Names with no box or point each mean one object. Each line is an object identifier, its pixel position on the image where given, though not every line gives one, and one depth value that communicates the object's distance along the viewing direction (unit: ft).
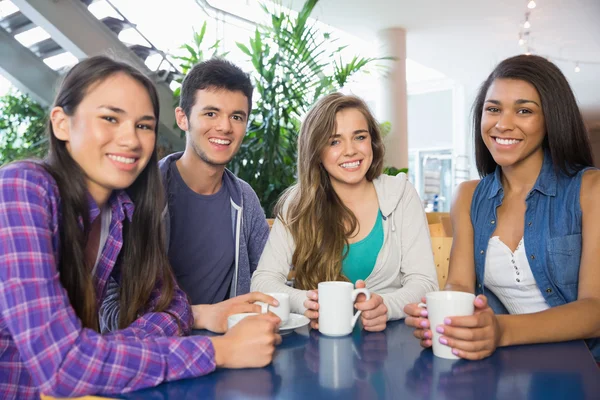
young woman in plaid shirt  2.74
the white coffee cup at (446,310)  3.19
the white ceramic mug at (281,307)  3.82
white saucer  3.73
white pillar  24.68
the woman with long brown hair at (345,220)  5.38
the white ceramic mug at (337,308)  3.73
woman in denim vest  4.71
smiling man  6.61
